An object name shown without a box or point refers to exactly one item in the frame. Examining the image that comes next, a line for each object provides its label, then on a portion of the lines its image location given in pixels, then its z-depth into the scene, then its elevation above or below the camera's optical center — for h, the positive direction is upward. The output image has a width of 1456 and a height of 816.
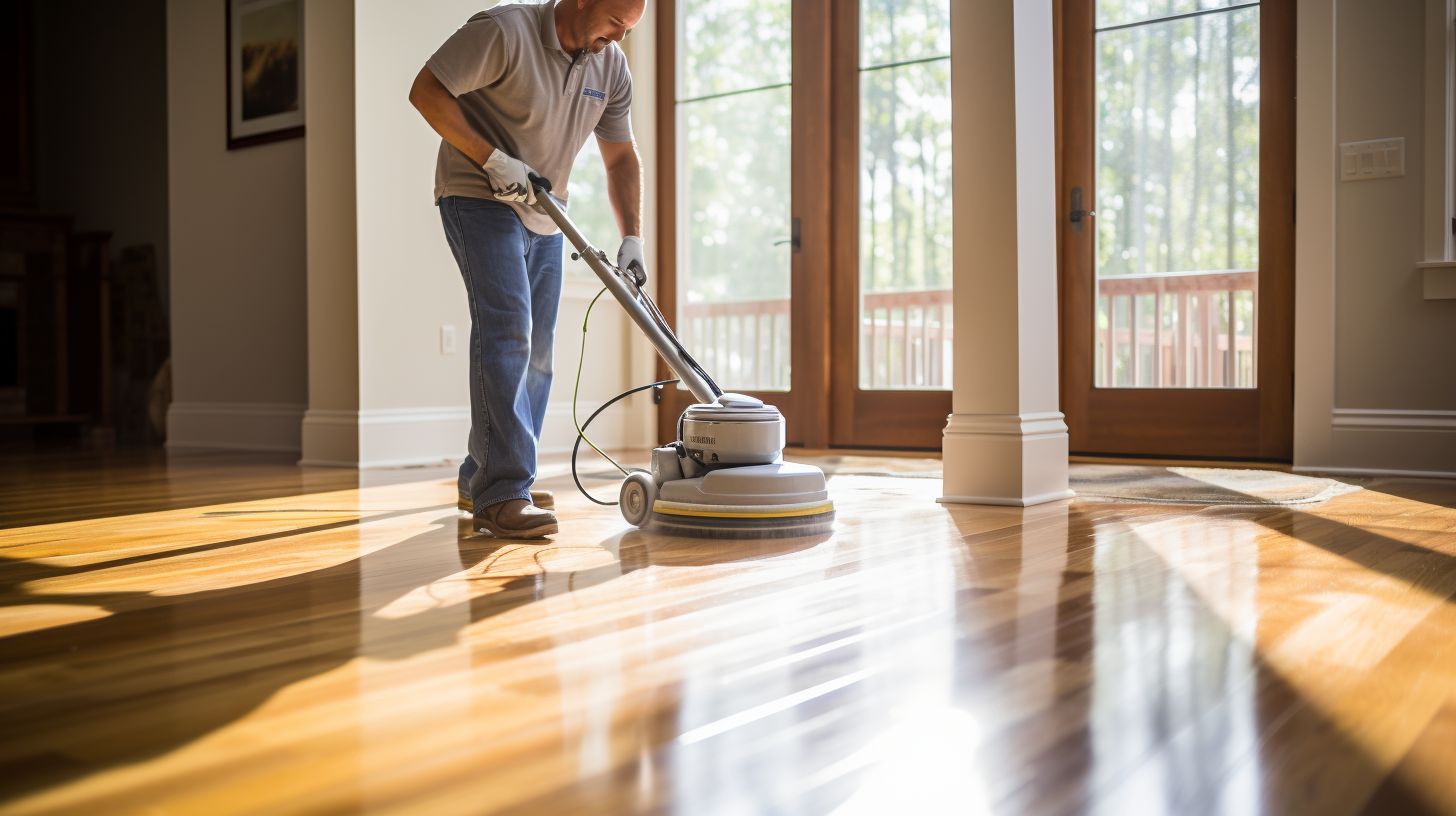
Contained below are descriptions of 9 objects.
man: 2.28 +0.45
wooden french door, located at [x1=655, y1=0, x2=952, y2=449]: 4.84 +0.78
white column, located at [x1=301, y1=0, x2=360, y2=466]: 4.34 +0.57
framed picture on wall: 4.85 +1.36
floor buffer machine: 2.35 -0.16
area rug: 3.05 -0.28
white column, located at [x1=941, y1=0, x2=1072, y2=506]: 2.94 +0.32
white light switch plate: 3.68 +0.72
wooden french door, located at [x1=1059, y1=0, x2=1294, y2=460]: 4.15 +0.60
